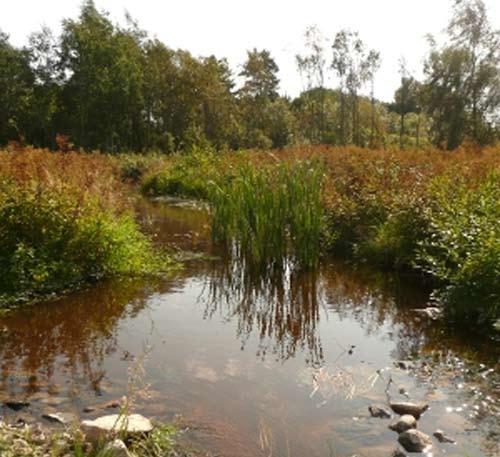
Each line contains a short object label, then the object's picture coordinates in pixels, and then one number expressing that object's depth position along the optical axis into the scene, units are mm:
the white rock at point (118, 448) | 2828
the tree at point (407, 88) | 29755
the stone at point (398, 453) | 3218
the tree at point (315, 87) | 28969
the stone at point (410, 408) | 3742
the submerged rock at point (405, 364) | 4617
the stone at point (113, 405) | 3748
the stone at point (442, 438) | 3400
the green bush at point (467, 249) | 5203
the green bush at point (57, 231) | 6020
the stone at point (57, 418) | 3492
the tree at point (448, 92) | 26875
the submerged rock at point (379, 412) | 3721
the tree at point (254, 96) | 34875
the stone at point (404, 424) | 3510
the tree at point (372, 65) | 28844
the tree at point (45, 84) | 34281
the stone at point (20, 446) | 2746
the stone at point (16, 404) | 3682
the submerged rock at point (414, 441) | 3299
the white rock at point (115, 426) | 3080
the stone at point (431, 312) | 5747
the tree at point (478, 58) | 26531
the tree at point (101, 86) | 33562
